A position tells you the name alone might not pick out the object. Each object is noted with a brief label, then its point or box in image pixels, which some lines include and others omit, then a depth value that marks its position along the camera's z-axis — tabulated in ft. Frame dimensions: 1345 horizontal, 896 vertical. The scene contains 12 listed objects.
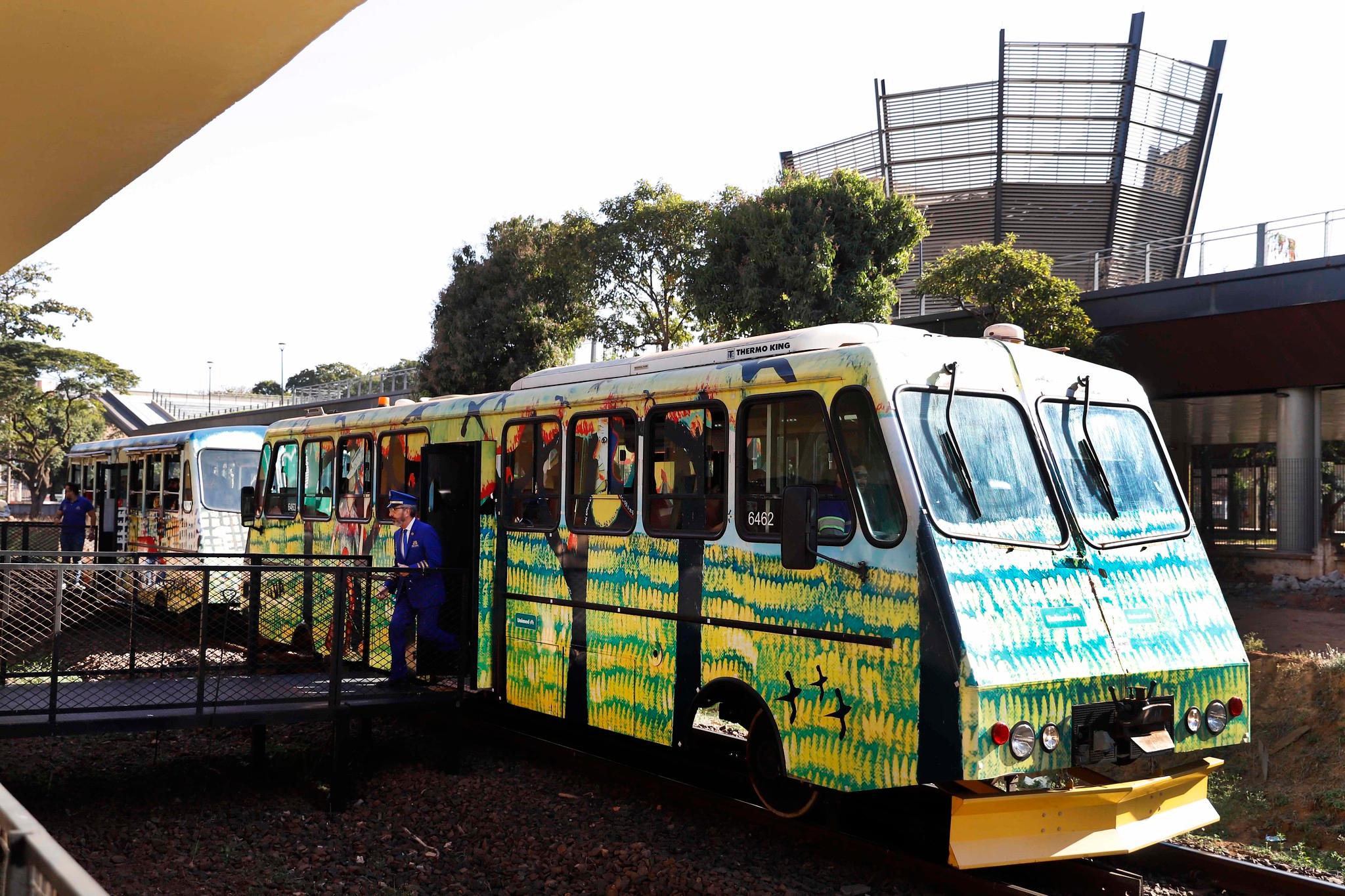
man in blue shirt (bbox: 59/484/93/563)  61.93
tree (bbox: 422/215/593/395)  86.17
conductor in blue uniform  29.96
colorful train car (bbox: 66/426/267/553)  61.05
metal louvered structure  97.04
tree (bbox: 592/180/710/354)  78.33
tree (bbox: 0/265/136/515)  145.18
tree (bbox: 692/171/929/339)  69.41
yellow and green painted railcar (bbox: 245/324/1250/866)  19.56
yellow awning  12.44
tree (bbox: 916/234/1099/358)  60.44
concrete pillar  62.75
